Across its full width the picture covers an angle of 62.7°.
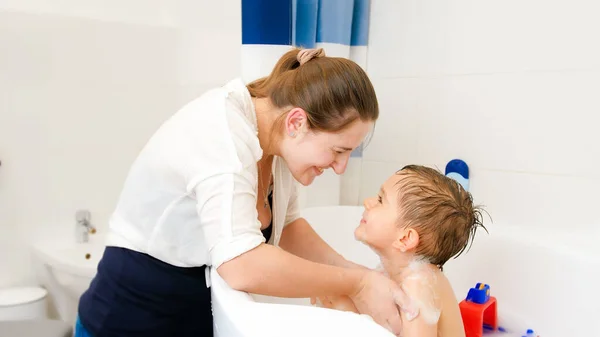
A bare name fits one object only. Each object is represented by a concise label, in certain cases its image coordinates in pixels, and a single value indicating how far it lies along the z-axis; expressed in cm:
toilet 171
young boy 99
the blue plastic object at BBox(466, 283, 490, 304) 126
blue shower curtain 147
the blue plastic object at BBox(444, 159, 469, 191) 159
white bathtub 128
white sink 176
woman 81
